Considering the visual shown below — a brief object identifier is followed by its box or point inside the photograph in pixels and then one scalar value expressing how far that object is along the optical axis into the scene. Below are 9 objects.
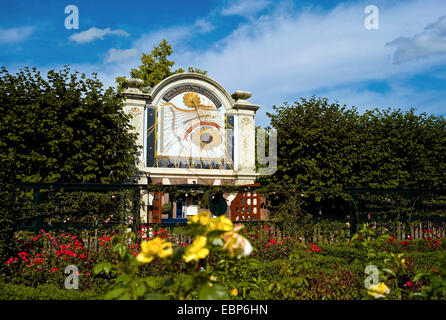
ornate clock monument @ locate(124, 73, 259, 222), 13.05
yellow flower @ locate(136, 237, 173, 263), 2.07
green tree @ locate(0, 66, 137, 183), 9.70
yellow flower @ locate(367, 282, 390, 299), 2.81
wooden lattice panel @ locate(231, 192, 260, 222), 10.15
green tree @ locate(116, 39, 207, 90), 20.56
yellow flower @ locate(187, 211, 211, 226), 2.24
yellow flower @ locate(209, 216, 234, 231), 2.11
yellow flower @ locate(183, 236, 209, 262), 2.00
